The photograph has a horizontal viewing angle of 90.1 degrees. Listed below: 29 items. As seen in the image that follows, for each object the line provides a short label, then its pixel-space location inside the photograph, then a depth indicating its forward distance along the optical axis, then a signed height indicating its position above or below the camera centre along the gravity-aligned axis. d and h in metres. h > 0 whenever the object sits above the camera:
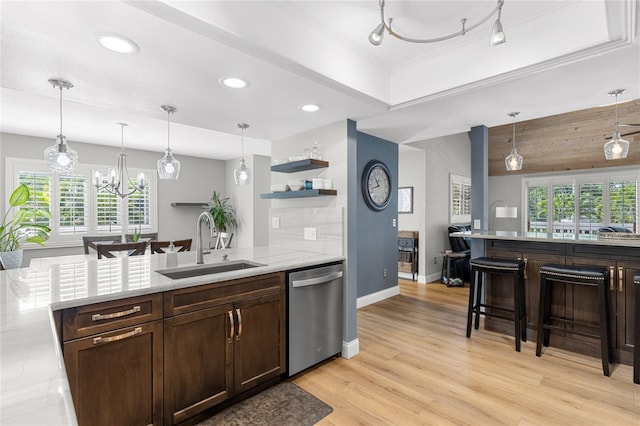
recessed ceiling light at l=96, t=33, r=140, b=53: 1.63 +0.90
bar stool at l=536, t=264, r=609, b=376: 2.54 -0.76
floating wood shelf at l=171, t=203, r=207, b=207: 6.56 +0.17
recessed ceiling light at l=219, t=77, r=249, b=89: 2.17 +0.90
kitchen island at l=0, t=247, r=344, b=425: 0.63 -0.40
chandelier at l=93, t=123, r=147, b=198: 4.33 +0.49
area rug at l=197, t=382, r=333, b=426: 2.01 -1.32
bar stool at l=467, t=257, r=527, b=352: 2.98 -0.78
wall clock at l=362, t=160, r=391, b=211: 4.25 +0.37
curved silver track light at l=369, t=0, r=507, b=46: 1.42 +0.83
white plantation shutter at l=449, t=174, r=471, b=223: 6.52 +0.28
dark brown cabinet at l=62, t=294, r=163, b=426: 1.55 -0.77
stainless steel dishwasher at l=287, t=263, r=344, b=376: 2.50 -0.86
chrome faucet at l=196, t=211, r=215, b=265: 2.42 -0.15
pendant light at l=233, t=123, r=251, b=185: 3.23 +0.38
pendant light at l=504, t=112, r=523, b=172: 3.41 +0.54
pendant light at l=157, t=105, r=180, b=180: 2.97 +0.43
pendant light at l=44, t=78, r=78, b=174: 2.25 +0.40
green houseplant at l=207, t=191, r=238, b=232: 6.98 +0.00
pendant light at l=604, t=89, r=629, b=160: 2.73 +0.55
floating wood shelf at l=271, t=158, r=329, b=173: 3.01 +0.46
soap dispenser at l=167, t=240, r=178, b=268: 2.35 -0.37
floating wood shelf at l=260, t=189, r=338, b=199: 2.95 +0.18
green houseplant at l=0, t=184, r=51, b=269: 2.92 -0.30
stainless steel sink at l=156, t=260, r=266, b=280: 2.27 -0.43
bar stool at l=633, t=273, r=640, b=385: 2.37 -0.97
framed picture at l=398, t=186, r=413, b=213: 5.90 +0.23
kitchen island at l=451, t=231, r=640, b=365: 2.66 -0.61
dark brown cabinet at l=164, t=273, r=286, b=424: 1.88 -0.85
